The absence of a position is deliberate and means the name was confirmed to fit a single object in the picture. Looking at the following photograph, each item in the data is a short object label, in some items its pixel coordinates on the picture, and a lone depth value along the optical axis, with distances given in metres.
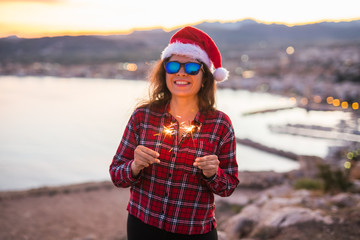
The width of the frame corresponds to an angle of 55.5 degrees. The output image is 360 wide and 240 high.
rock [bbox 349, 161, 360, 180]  6.34
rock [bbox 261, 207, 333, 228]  3.23
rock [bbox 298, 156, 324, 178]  8.16
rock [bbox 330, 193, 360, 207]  3.93
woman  1.36
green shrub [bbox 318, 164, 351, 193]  5.02
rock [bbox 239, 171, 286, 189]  7.66
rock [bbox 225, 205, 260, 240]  3.79
